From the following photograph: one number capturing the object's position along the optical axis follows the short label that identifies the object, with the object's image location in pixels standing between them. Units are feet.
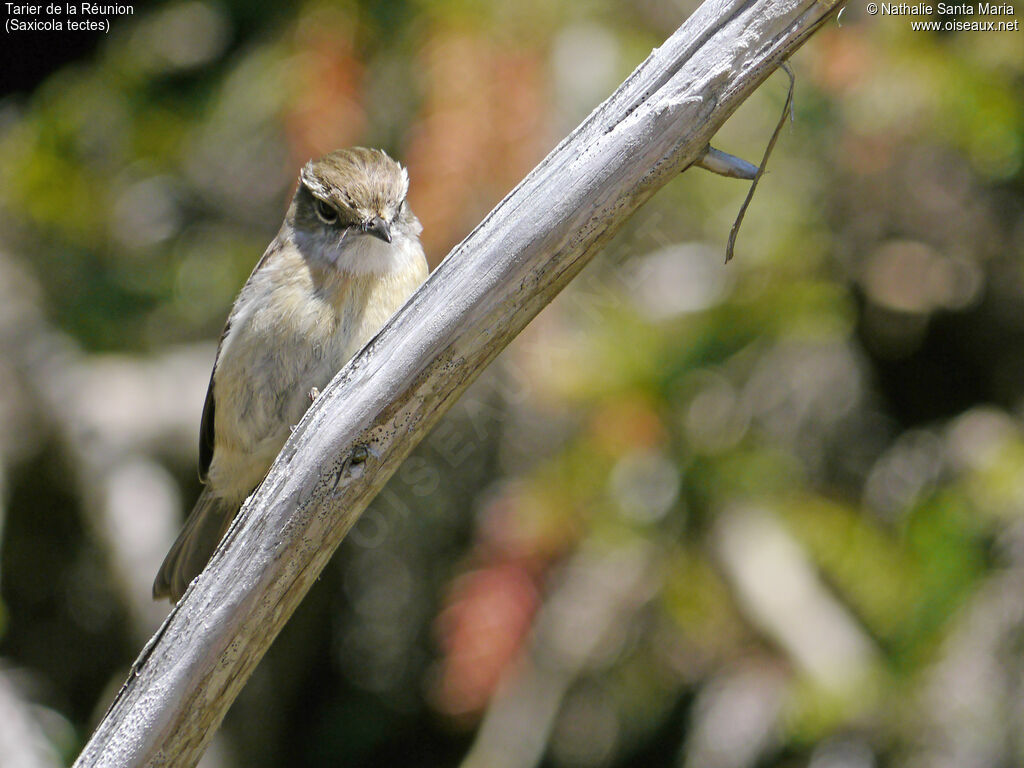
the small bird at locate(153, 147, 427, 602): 21.68
